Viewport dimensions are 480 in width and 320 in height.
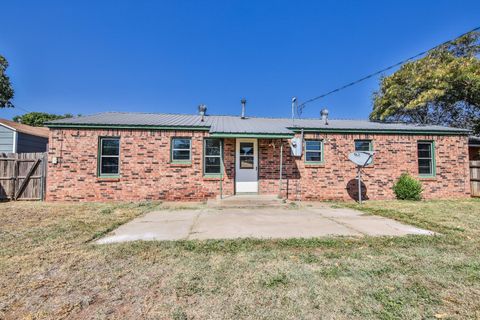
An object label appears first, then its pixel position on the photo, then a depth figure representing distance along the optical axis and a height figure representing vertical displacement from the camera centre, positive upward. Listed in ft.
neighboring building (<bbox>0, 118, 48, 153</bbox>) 47.75 +5.96
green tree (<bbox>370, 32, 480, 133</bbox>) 47.93 +17.67
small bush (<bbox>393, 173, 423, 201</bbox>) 32.71 -2.62
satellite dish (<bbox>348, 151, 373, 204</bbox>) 30.94 +1.44
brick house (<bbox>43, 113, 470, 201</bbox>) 30.78 +1.28
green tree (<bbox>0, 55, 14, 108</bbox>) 63.52 +21.36
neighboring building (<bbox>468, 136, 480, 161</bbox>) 42.63 +3.60
